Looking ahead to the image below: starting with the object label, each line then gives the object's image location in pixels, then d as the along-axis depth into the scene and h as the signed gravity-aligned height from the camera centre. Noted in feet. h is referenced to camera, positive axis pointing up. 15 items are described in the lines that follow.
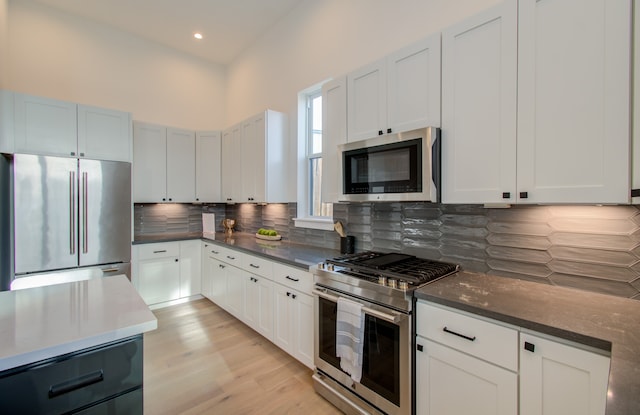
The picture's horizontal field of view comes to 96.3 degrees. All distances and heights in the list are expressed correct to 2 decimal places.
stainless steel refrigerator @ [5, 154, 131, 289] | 9.18 -0.40
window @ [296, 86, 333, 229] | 11.27 +1.89
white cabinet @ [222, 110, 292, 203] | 11.39 +1.92
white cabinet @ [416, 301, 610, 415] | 3.55 -2.34
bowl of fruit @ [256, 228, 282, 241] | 11.96 -1.30
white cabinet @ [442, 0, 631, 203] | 4.05 +1.67
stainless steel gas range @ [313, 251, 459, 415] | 5.21 -2.41
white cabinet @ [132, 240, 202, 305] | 12.03 -2.93
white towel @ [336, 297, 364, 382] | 5.77 -2.72
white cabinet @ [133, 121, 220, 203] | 12.96 +1.89
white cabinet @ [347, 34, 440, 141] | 6.03 +2.64
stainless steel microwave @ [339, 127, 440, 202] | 5.87 +0.87
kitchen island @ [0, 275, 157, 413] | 2.93 -1.66
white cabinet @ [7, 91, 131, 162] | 9.42 +2.67
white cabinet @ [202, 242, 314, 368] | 7.65 -2.99
